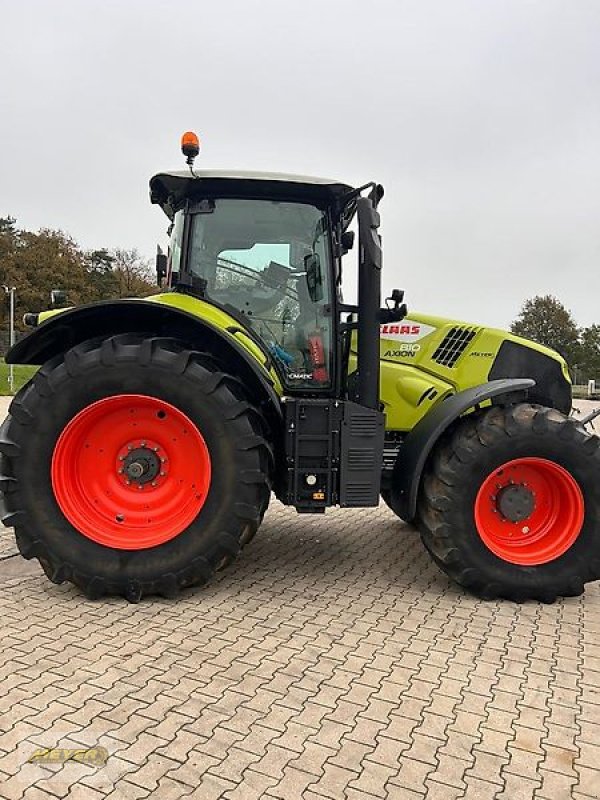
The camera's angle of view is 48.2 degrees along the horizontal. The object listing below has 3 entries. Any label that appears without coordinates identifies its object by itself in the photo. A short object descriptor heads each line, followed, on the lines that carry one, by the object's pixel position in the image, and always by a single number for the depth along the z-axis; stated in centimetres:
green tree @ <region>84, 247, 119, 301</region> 5178
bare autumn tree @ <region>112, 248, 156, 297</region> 4521
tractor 394
